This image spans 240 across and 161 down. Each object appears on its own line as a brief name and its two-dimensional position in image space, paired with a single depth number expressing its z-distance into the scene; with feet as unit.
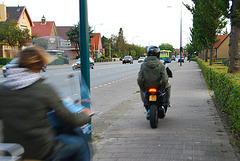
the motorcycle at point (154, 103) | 18.86
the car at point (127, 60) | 195.08
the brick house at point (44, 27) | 214.69
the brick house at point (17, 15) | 152.66
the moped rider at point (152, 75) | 18.92
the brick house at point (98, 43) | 318.86
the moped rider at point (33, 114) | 6.75
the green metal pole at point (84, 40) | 16.06
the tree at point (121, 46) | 312.50
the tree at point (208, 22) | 65.91
